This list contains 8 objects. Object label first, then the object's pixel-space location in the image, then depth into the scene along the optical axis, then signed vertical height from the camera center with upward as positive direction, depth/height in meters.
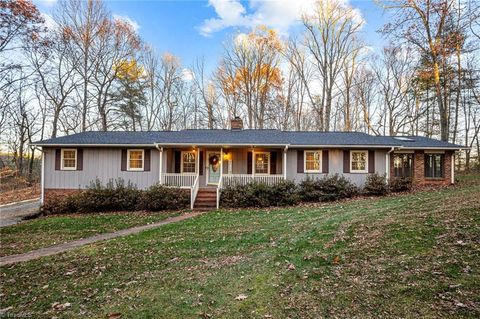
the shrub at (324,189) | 12.29 -1.23
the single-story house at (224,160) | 13.23 +0.28
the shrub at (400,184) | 12.98 -1.01
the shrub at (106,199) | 12.03 -1.70
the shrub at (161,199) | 11.83 -1.67
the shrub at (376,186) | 12.63 -1.09
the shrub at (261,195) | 12.00 -1.52
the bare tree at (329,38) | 22.91 +12.32
